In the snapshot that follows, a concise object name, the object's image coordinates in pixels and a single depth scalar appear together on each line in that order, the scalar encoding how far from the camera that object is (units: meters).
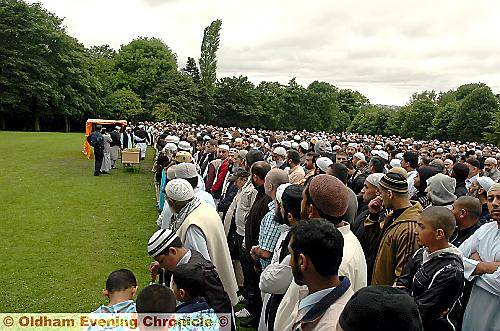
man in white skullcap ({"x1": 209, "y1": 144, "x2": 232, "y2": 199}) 9.03
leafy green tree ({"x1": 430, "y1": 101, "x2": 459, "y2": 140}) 43.84
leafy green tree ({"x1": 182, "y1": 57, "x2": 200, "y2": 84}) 60.59
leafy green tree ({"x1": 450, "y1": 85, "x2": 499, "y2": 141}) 41.28
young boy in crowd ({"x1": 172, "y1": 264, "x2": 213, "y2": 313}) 3.18
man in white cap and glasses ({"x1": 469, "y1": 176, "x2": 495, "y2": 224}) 5.26
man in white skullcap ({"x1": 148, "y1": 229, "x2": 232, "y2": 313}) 3.40
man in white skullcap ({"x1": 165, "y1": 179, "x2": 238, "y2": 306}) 4.46
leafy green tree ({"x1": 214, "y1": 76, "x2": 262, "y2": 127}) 52.47
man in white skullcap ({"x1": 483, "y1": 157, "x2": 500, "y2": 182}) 8.84
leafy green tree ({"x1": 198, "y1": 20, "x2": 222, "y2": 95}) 59.44
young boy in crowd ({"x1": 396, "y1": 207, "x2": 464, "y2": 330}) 3.13
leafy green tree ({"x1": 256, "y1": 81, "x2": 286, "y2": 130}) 55.62
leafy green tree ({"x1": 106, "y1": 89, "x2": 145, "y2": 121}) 51.47
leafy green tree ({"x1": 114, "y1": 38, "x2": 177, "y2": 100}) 59.00
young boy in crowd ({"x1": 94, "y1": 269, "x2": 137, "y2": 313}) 3.46
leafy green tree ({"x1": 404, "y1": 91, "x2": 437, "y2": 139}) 47.51
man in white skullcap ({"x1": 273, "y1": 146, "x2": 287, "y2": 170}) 9.75
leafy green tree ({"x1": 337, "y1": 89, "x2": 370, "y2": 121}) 76.19
